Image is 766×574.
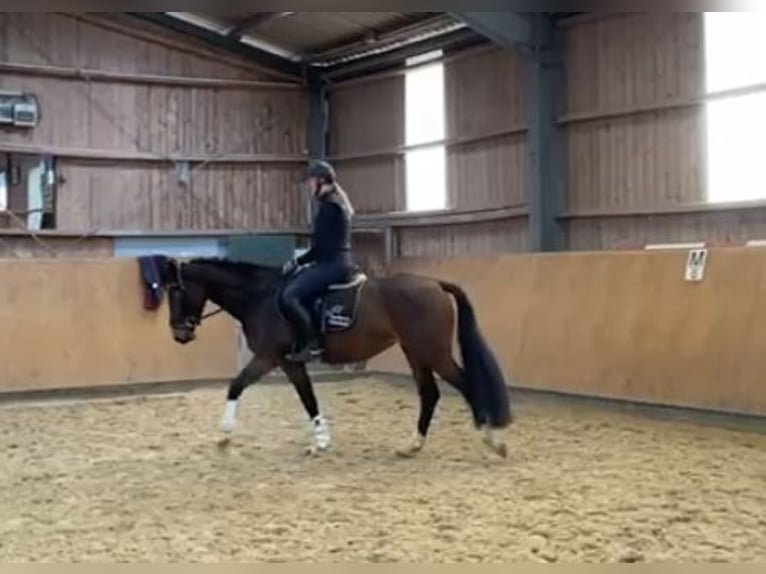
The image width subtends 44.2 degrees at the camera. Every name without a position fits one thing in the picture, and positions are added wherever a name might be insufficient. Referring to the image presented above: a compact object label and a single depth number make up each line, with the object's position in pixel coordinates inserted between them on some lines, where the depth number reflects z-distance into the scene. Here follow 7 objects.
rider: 5.16
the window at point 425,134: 11.41
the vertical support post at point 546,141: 9.58
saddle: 5.33
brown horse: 5.14
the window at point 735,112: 7.88
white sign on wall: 6.68
